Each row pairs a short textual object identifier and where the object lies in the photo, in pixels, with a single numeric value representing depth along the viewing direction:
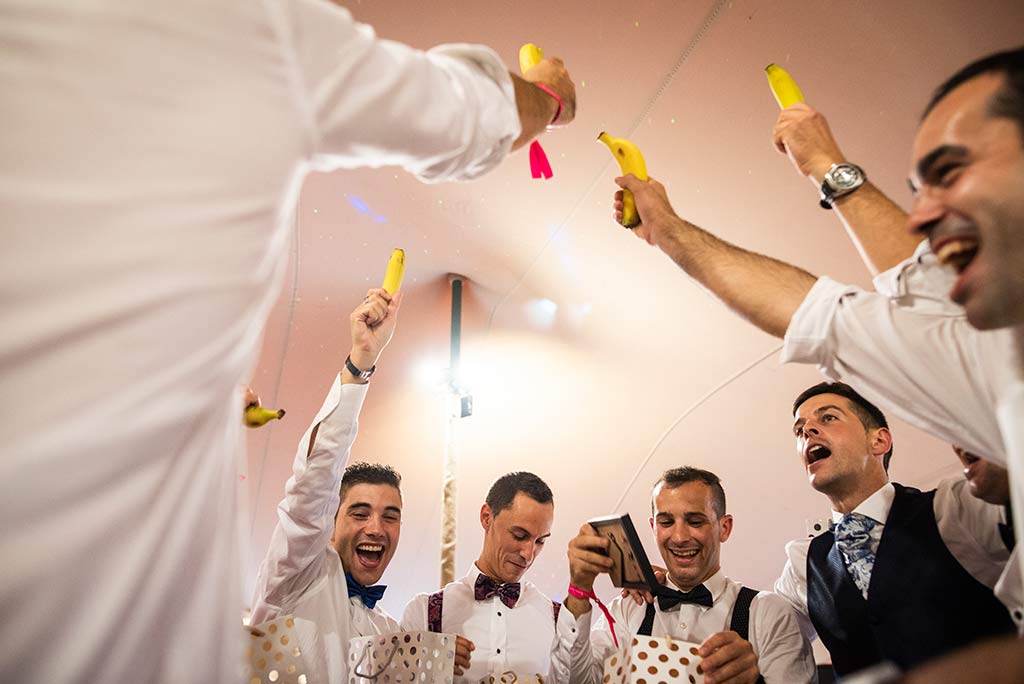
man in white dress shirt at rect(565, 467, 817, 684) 2.04
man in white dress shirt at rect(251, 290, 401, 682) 2.15
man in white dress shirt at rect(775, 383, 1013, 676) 1.79
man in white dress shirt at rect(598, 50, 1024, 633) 0.98
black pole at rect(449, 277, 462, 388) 4.51
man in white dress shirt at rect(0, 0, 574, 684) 0.65
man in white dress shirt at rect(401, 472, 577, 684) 2.72
